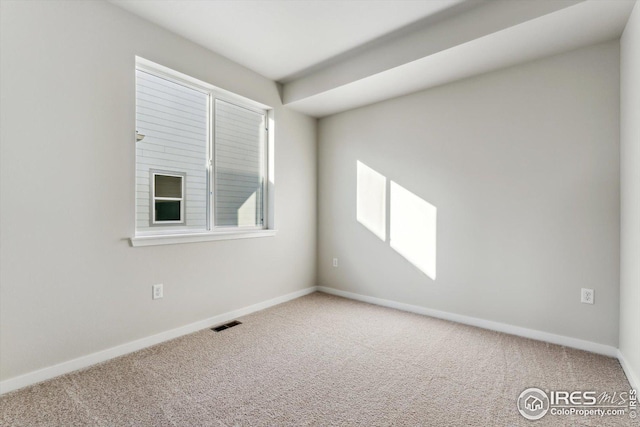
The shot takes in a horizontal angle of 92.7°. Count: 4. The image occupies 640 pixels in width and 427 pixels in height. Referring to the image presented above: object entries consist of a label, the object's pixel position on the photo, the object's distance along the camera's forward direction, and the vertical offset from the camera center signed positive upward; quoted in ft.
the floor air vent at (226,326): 9.13 -3.40
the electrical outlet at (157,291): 8.05 -2.03
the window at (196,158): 8.30 +1.81
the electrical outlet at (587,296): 7.56 -2.01
